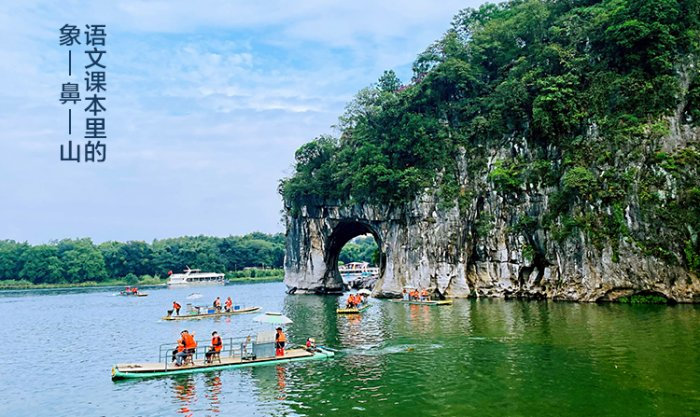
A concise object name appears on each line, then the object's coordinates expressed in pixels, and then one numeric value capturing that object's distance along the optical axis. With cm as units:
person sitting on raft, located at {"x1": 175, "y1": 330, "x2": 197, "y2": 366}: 2021
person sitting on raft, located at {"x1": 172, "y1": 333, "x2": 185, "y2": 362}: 2041
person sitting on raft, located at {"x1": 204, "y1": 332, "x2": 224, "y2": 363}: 2075
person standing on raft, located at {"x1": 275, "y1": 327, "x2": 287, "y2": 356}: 2172
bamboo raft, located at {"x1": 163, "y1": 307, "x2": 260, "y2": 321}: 3968
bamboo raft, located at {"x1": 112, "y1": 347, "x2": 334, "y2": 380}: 1914
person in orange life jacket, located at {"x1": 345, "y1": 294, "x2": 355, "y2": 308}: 3841
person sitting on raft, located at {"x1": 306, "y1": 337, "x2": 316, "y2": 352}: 2249
